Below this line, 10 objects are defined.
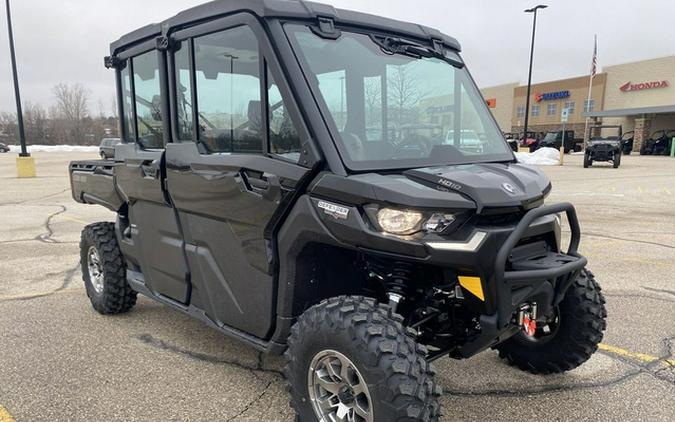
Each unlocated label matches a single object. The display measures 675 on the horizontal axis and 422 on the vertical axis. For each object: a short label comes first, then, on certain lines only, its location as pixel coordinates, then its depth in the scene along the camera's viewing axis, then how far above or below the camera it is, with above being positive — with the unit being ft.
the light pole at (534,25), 96.12 +18.68
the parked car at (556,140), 128.69 -3.98
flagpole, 126.11 +15.48
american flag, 127.07 +14.97
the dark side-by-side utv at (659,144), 128.57 -5.00
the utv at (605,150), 77.41 -3.80
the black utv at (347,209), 7.46 -1.38
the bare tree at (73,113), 231.30 +4.90
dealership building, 144.56 +8.00
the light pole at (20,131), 58.51 -0.91
